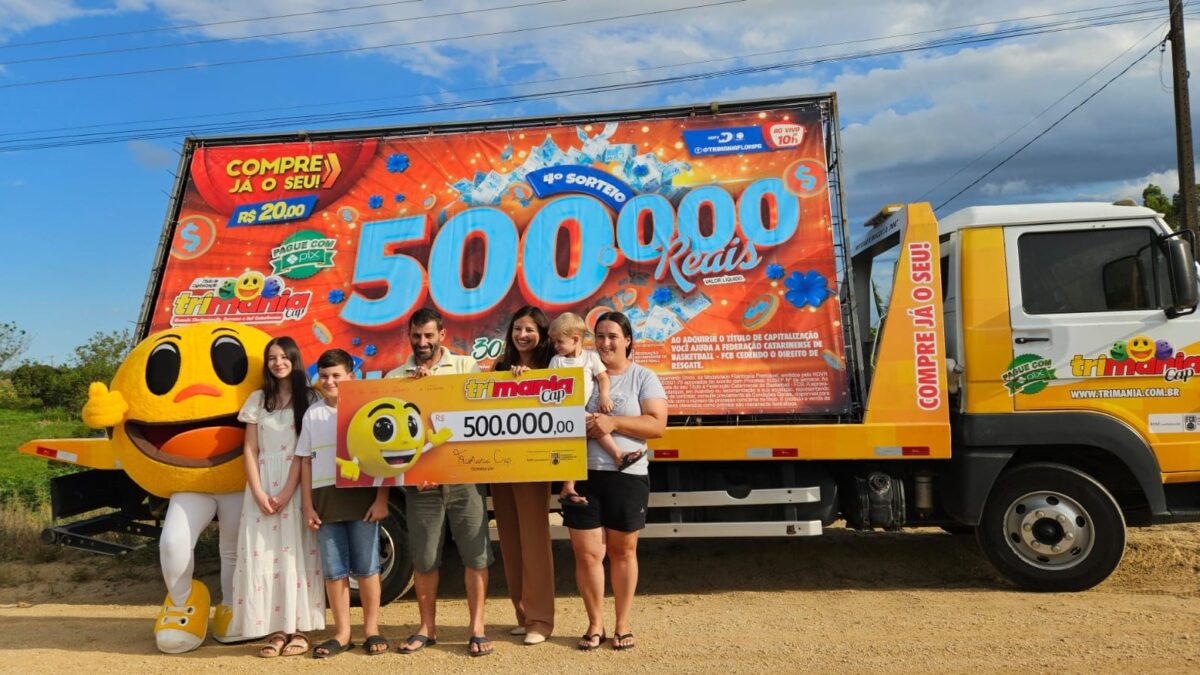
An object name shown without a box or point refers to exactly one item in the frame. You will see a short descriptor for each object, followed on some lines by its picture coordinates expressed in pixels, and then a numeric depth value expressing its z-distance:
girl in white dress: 4.48
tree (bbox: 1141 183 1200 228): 22.89
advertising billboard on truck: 5.61
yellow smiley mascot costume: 4.58
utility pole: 12.34
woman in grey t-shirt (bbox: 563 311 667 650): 4.20
